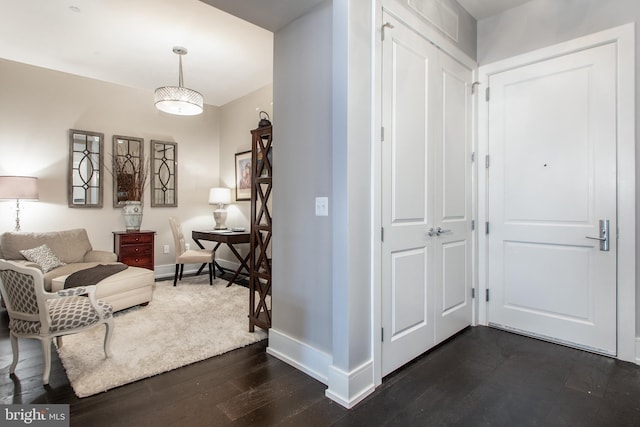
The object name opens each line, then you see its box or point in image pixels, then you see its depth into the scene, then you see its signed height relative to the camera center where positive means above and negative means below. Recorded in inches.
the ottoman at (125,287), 126.0 -31.2
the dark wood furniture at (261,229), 107.8 -6.2
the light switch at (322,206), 80.4 +1.3
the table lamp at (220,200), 203.8 +7.4
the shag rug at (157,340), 83.9 -41.9
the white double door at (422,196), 83.4 +4.5
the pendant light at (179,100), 134.1 +47.9
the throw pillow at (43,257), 136.3 -19.5
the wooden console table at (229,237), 172.2 -14.4
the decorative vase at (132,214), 179.9 -1.3
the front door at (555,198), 94.7 +4.0
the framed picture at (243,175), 198.8 +23.0
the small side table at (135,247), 171.5 -19.5
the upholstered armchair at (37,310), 78.6 -25.9
